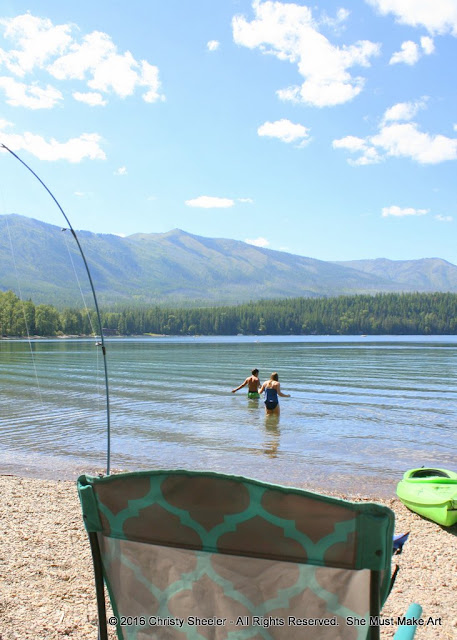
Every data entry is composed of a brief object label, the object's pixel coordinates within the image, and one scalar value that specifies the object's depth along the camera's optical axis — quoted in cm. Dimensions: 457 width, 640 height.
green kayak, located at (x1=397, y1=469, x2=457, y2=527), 774
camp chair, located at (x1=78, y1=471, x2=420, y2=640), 191
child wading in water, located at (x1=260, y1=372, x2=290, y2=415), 2038
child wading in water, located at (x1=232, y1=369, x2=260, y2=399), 2445
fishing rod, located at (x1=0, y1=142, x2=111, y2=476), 772
